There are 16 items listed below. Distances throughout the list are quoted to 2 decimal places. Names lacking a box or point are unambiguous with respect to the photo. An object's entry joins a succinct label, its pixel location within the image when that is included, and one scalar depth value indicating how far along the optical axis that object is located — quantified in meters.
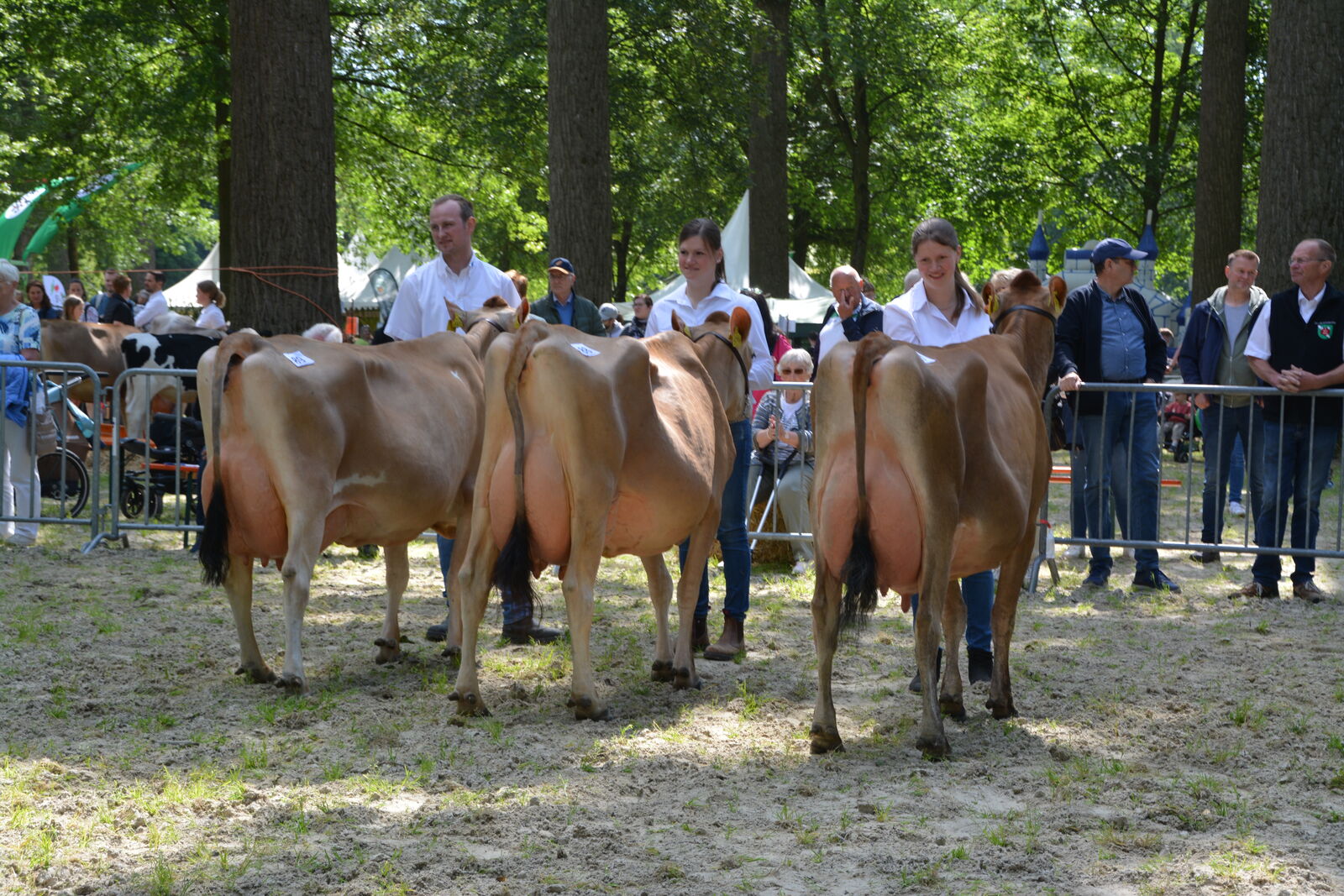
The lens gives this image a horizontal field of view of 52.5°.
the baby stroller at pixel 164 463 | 10.96
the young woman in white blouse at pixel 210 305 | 16.39
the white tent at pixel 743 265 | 22.25
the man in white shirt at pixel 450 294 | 7.58
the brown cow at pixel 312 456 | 6.14
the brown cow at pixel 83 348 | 15.27
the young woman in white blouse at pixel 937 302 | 5.89
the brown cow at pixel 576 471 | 5.70
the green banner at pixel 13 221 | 29.33
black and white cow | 11.78
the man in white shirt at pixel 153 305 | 19.48
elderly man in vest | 9.15
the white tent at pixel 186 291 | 33.16
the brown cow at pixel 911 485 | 5.22
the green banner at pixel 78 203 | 21.45
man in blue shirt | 9.30
